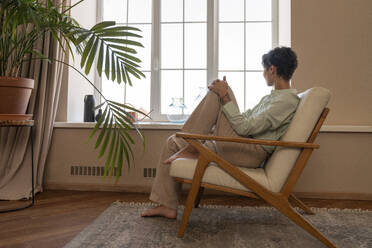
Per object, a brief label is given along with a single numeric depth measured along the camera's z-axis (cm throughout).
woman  162
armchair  144
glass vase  298
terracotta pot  192
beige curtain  241
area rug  143
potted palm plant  175
